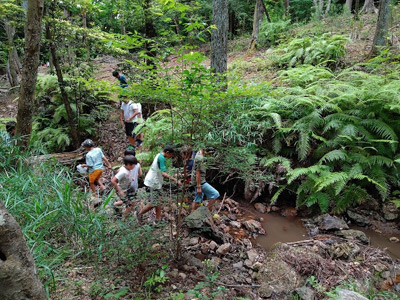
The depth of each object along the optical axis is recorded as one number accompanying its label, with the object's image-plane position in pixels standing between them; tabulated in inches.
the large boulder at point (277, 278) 132.6
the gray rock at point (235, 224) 199.9
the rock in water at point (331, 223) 187.9
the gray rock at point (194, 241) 167.8
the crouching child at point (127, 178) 171.2
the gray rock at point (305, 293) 127.2
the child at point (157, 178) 130.8
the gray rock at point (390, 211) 192.5
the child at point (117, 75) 209.6
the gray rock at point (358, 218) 194.1
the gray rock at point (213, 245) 165.6
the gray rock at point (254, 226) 195.3
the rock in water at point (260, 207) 223.2
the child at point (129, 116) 272.9
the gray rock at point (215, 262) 144.9
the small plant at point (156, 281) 107.5
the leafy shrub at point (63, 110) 303.7
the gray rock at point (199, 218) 165.2
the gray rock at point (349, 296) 107.8
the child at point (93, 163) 198.8
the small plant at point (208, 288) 110.1
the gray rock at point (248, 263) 153.8
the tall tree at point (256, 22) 481.7
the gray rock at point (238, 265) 152.2
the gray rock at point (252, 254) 161.2
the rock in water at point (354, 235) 175.8
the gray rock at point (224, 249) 162.3
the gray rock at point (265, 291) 129.8
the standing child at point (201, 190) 173.6
